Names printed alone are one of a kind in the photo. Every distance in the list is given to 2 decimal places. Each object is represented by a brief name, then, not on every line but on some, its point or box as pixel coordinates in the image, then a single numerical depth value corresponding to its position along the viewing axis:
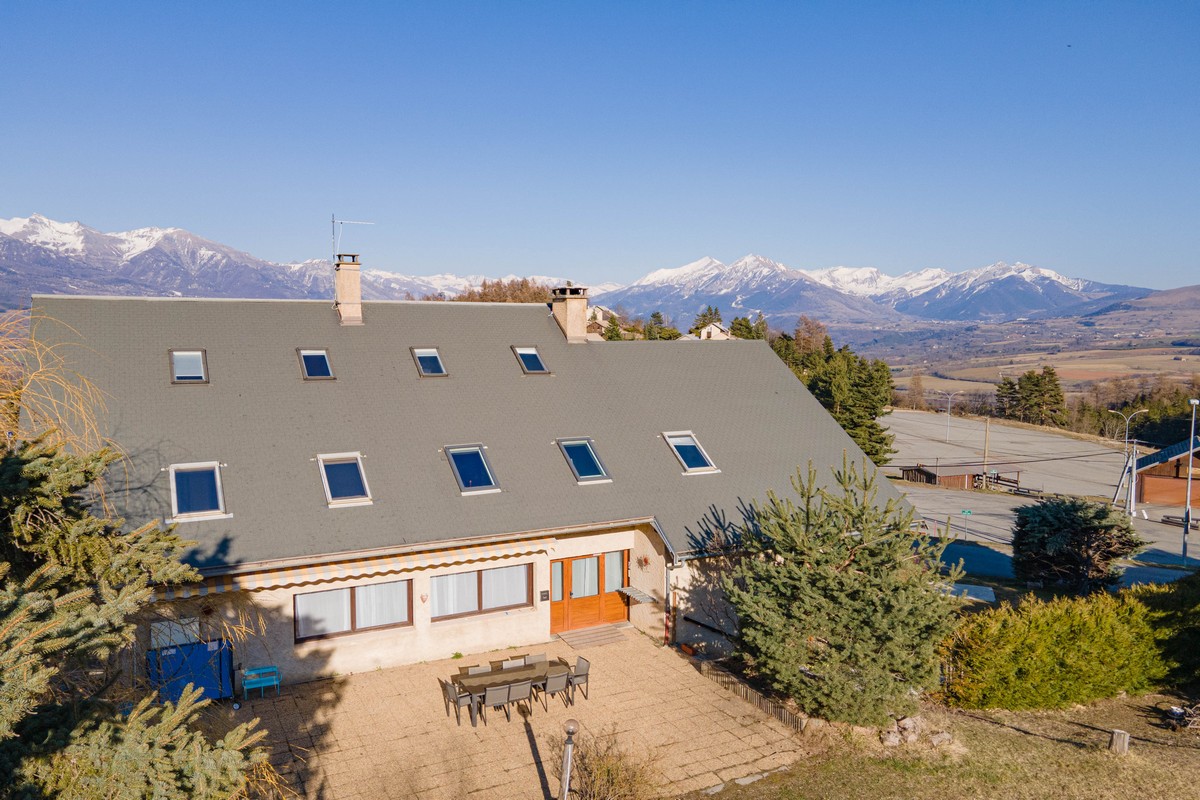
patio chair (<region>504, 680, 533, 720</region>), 14.36
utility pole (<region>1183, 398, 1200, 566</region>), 41.64
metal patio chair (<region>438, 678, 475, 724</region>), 14.20
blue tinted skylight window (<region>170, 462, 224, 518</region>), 15.20
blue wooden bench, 14.85
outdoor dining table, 14.25
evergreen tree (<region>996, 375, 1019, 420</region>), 110.62
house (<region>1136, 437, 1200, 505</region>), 55.38
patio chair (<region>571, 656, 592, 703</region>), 15.21
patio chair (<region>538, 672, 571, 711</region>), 14.89
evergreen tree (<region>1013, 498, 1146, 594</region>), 24.61
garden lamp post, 10.55
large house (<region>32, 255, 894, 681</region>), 15.64
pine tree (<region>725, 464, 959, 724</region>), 13.60
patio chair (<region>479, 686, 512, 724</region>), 14.08
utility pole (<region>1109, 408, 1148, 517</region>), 45.59
